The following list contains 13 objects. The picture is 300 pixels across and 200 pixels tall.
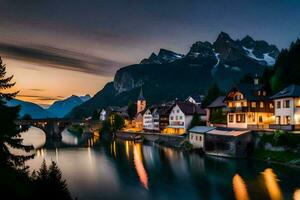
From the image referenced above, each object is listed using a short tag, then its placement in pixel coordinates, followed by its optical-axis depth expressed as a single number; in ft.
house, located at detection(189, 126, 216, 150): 257.14
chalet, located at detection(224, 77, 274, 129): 255.91
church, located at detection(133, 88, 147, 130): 523.01
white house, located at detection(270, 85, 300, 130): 215.10
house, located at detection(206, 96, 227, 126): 290.76
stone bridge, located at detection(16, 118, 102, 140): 465.88
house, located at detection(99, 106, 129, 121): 611.88
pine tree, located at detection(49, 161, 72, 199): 89.33
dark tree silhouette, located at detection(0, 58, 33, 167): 87.25
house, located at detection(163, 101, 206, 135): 350.84
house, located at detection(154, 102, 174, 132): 405.98
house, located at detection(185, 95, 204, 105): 497.38
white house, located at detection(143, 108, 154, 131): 456.45
